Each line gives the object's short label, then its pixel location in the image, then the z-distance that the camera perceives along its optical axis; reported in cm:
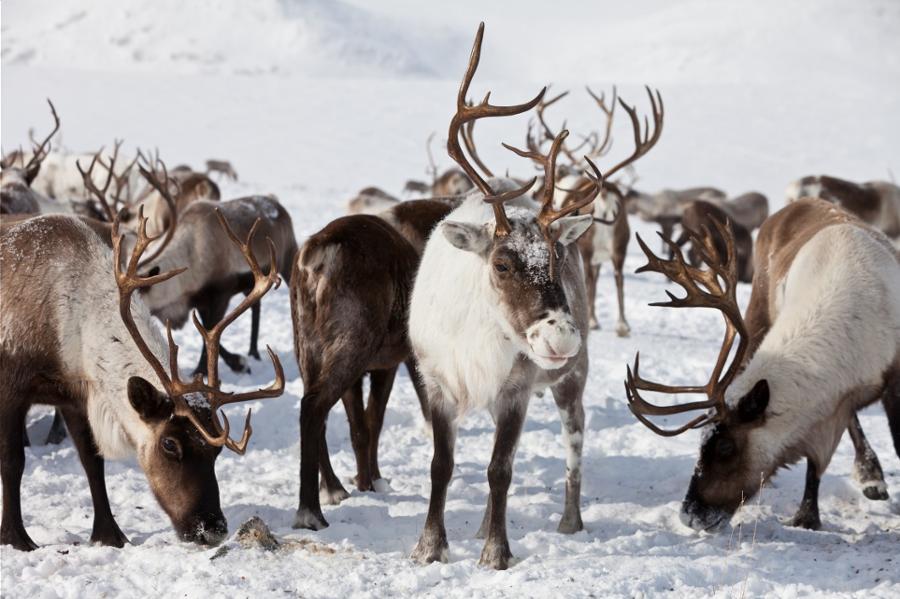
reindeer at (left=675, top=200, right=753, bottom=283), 3331
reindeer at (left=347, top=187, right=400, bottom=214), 2753
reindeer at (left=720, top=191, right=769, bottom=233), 4634
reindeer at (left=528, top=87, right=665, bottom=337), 2309
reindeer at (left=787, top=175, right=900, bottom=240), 3108
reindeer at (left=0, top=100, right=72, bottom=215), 1959
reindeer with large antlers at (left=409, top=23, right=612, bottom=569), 830
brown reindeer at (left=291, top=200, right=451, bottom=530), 984
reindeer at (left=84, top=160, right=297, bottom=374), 1653
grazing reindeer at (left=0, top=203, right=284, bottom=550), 854
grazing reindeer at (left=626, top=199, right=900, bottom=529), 924
